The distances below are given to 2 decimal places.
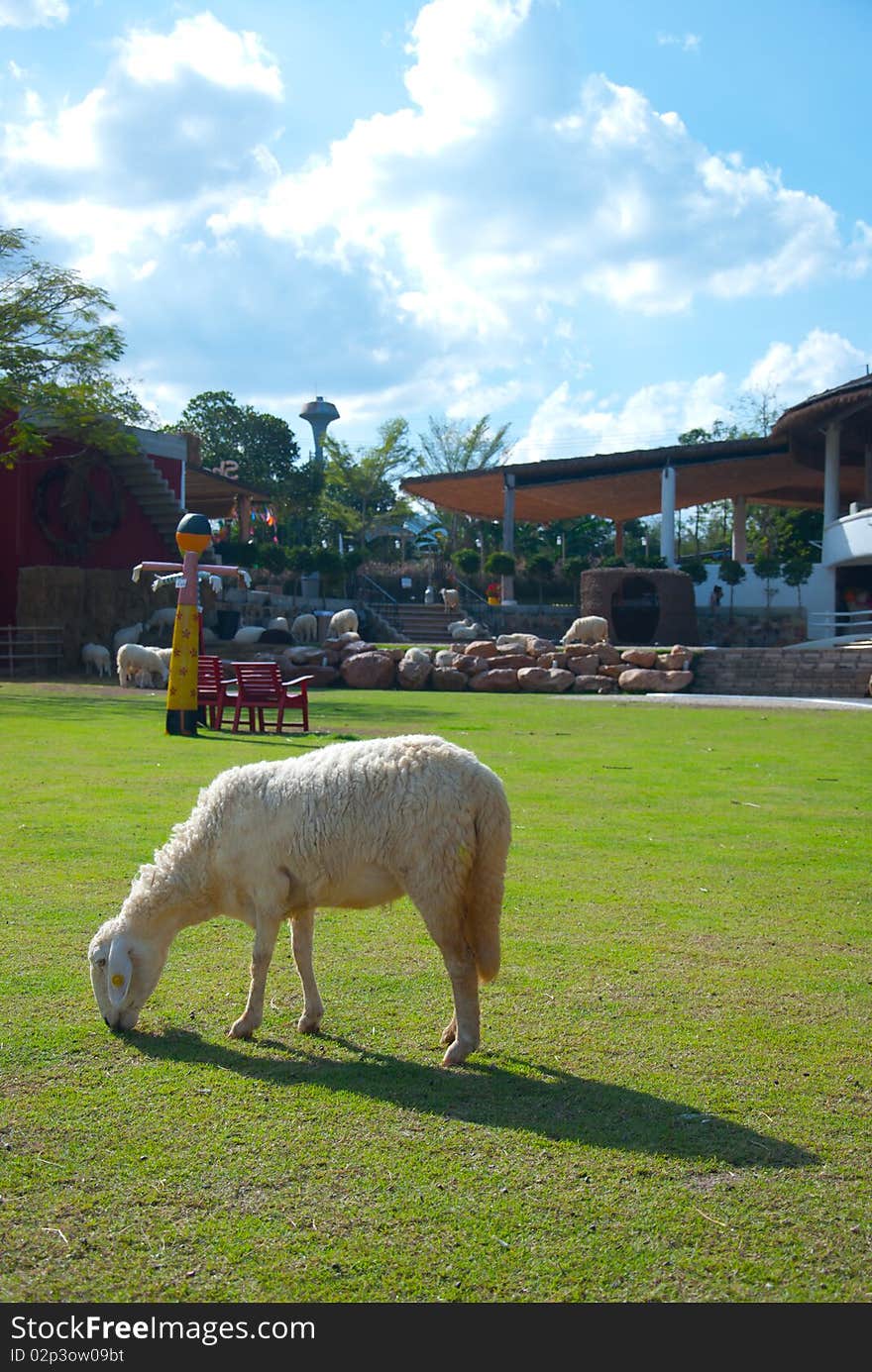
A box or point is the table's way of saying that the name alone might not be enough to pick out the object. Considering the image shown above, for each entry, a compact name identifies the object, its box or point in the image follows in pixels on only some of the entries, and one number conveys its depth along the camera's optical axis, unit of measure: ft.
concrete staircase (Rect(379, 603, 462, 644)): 123.13
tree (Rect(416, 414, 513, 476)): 229.45
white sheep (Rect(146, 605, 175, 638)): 104.53
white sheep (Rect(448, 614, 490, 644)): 114.21
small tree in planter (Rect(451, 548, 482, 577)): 137.59
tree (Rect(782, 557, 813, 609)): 127.85
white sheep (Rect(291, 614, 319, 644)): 112.70
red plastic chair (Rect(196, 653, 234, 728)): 53.67
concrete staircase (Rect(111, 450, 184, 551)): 115.96
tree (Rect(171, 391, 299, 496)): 197.26
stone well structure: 111.55
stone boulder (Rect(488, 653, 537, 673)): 91.71
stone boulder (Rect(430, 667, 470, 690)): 89.15
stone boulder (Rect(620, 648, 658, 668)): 91.35
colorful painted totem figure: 50.57
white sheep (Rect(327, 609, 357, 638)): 108.78
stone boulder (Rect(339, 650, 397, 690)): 89.61
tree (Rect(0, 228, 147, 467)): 89.45
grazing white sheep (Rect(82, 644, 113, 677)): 97.19
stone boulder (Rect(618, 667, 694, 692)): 87.71
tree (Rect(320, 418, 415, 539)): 196.95
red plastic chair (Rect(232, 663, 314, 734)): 53.01
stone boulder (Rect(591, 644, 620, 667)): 92.84
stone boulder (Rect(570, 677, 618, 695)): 89.76
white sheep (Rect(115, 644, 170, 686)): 83.56
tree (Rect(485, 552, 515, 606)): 130.11
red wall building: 106.63
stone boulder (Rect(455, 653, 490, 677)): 90.68
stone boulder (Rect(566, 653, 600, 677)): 91.71
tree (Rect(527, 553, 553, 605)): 147.16
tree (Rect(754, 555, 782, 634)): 129.18
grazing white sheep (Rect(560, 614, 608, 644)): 101.40
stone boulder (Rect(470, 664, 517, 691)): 88.69
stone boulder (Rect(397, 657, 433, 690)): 89.25
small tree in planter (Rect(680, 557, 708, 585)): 133.08
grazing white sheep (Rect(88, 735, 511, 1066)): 14.99
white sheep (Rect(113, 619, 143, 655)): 99.66
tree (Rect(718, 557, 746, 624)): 130.62
